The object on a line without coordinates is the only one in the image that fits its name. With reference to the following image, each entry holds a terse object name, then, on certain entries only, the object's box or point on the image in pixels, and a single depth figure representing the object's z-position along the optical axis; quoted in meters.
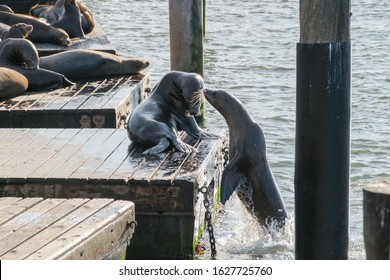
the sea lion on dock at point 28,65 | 20.22
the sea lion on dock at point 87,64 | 21.26
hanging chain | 13.74
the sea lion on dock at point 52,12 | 28.29
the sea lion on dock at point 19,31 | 23.29
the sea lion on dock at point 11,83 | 19.03
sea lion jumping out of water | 14.97
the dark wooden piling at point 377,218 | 9.14
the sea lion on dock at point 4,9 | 28.76
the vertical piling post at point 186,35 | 23.15
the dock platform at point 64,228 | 10.04
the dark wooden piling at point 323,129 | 11.59
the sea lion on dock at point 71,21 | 26.46
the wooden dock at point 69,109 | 17.93
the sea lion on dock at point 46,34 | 24.89
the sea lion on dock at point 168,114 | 15.11
